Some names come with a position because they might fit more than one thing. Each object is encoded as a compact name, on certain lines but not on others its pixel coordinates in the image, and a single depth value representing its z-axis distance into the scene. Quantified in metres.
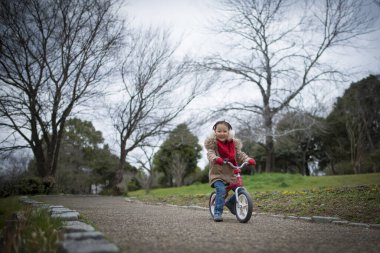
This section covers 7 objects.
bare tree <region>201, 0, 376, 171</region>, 14.62
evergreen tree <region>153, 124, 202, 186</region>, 33.97
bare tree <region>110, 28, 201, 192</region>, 16.33
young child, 4.73
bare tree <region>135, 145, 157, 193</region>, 20.11
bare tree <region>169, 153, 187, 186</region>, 33.74
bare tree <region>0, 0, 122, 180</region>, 11.18
